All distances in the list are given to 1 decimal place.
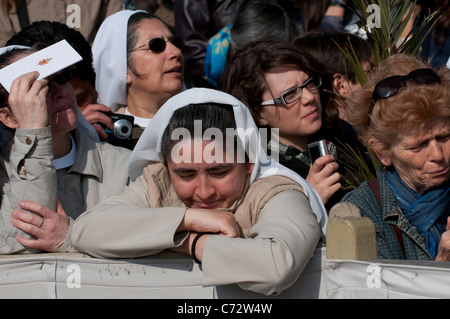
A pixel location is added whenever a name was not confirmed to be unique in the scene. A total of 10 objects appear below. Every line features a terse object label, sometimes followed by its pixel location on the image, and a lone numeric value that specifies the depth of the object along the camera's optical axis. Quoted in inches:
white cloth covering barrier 211.3
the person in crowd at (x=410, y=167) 257.9
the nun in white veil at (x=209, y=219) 211.2
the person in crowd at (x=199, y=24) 458.3
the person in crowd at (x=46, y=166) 260.4
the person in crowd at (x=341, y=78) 344.6
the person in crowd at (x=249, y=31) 426.3
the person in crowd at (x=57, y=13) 416.8
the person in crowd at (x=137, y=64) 383.6
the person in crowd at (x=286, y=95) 332.5
